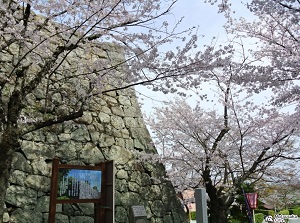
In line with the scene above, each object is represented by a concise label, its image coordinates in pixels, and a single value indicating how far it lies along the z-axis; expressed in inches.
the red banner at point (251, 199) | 421.1
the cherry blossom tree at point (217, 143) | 241.0
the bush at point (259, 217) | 603.6
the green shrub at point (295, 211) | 798.6
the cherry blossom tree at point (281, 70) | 158.1
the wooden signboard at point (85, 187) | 174.7
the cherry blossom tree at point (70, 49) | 129.5
